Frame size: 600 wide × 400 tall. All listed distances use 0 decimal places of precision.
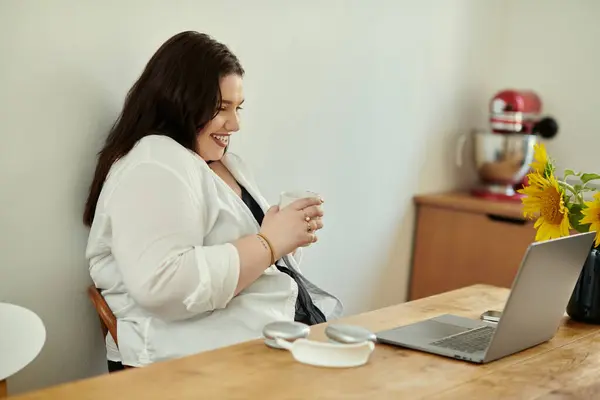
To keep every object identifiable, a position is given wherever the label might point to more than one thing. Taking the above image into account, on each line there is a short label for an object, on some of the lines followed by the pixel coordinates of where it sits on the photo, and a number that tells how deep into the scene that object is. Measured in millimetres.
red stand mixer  3260
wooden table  1254
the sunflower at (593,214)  1734
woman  1760
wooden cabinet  3131
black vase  1854
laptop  1496
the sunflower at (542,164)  1771
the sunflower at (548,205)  1774
